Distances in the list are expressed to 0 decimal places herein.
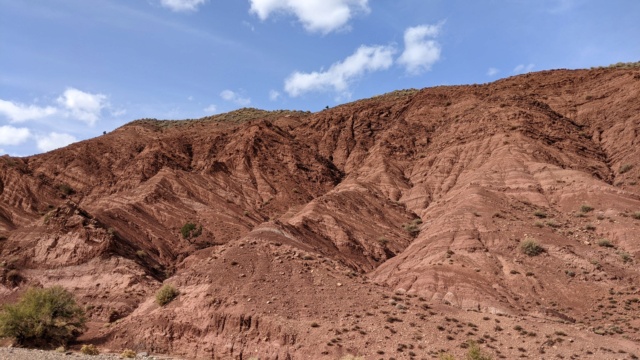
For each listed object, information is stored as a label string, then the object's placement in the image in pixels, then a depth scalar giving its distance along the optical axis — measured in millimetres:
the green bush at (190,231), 58106
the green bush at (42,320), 32219
